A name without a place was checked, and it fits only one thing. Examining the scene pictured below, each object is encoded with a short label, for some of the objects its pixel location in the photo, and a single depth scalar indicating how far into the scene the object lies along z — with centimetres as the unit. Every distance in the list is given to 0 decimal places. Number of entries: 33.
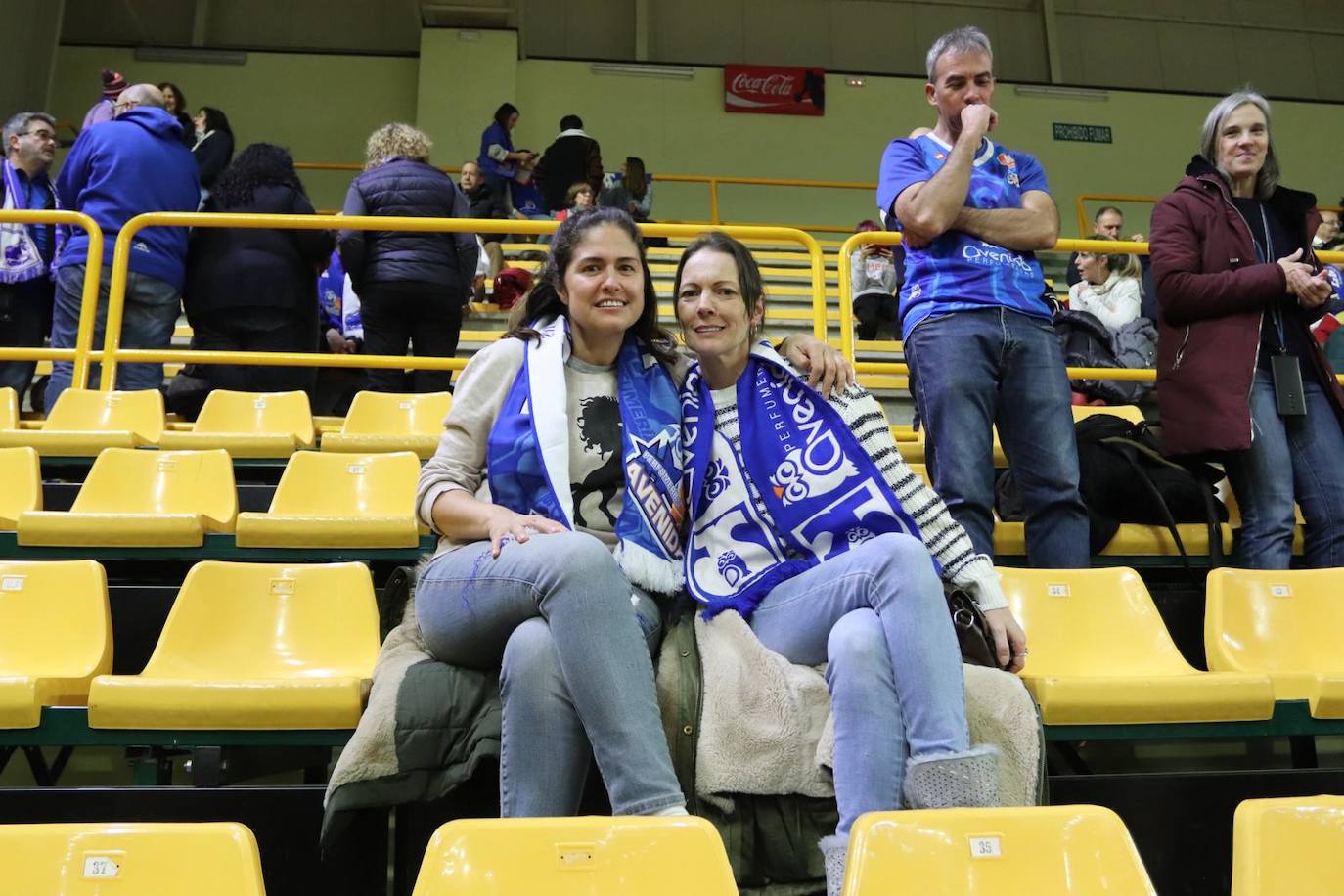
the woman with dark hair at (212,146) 476
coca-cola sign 940
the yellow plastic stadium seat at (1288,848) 118
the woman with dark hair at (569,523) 137
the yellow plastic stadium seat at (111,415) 303
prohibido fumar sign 959
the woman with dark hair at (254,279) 349
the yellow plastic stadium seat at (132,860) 110
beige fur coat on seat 145
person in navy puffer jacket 350
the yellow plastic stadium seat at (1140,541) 243
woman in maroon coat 233
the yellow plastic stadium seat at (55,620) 189
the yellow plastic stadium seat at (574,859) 108
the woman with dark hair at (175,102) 487
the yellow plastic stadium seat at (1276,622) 209
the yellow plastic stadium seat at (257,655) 163
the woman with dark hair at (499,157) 727
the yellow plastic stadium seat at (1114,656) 173
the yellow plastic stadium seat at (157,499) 225
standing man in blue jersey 213
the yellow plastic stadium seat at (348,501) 228
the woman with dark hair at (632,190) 636
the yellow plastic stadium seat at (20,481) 248
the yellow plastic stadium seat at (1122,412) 319
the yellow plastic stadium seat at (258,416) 318
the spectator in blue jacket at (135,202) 344
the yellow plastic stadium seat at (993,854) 112
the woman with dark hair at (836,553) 135
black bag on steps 245
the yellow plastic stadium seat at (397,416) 323
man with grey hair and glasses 388
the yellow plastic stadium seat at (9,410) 320
